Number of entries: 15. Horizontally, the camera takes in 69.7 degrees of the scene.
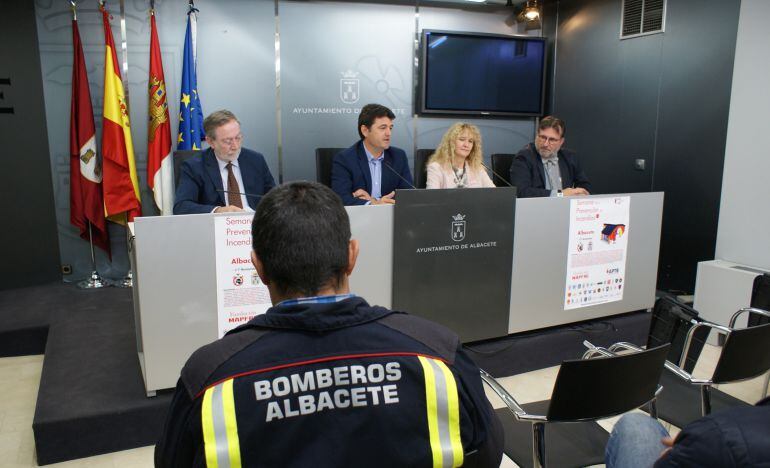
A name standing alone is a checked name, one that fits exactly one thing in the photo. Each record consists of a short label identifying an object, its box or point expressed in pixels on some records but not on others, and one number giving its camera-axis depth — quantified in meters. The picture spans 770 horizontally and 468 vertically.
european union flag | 4.30
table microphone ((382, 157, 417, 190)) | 3.46
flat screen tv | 5.14
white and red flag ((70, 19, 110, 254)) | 4.11
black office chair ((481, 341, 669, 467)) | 1.51
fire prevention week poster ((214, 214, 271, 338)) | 2.28
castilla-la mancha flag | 4.23
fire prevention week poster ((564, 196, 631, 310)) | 3.10
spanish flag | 4.11
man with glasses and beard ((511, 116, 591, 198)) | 3.55
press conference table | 2.21
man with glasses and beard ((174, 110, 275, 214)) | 2.89
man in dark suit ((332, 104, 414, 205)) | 3.36
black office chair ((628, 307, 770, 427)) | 1.80
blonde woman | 3.59
